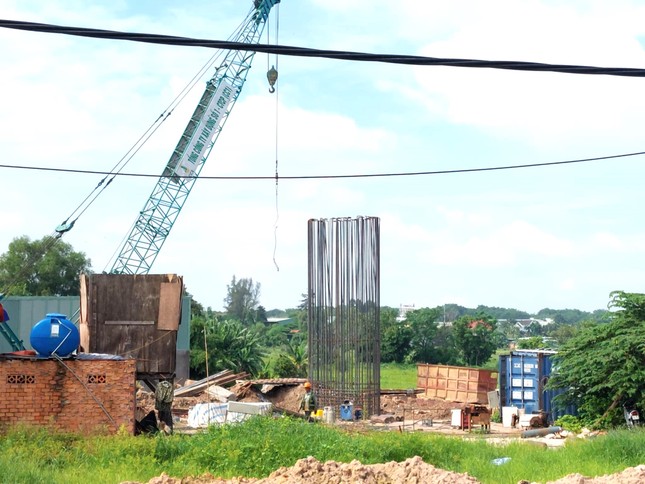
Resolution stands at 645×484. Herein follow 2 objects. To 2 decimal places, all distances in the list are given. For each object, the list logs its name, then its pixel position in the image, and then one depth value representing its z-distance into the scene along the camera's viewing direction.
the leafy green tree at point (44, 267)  70.12
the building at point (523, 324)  156.43
